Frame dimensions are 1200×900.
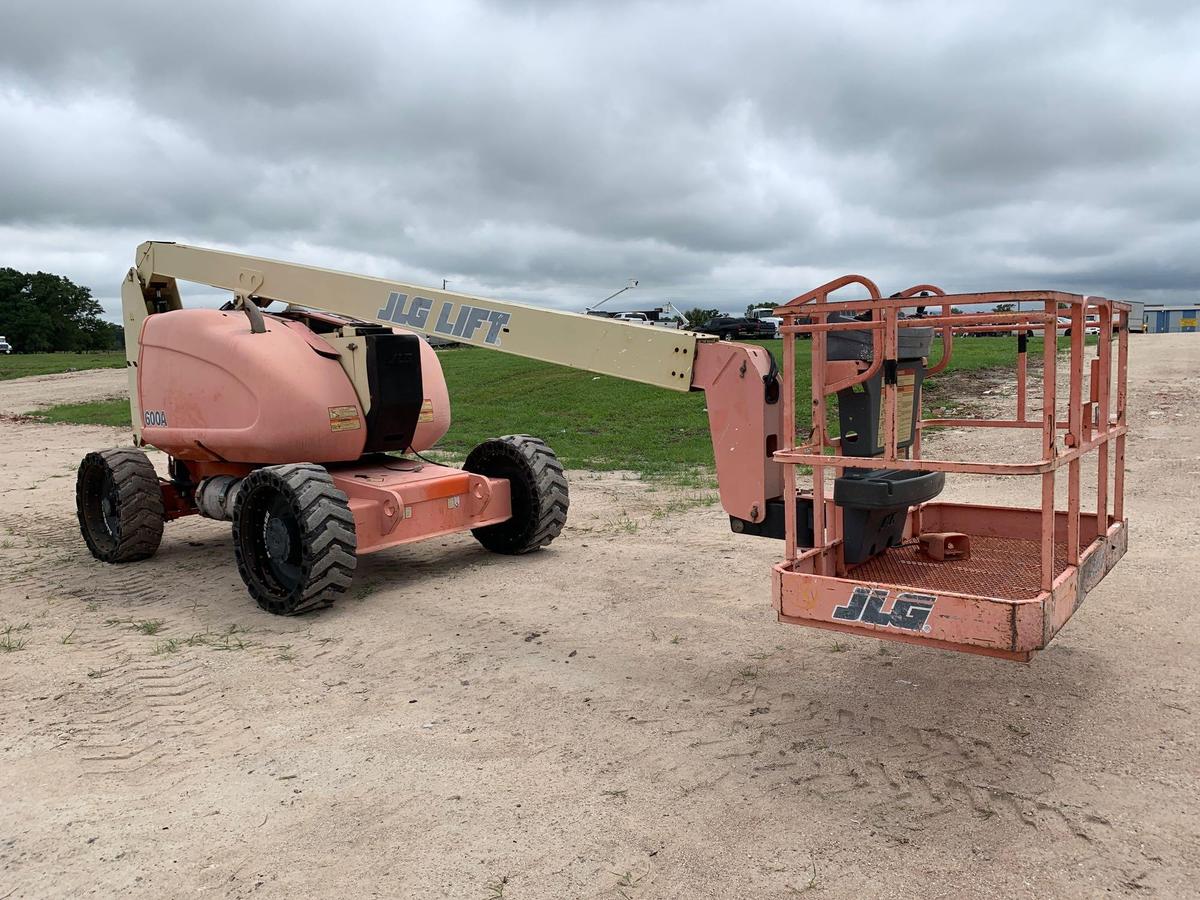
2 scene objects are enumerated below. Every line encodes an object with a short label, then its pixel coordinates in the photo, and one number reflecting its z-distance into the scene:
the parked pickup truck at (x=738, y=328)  37.41
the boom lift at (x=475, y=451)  4.07
